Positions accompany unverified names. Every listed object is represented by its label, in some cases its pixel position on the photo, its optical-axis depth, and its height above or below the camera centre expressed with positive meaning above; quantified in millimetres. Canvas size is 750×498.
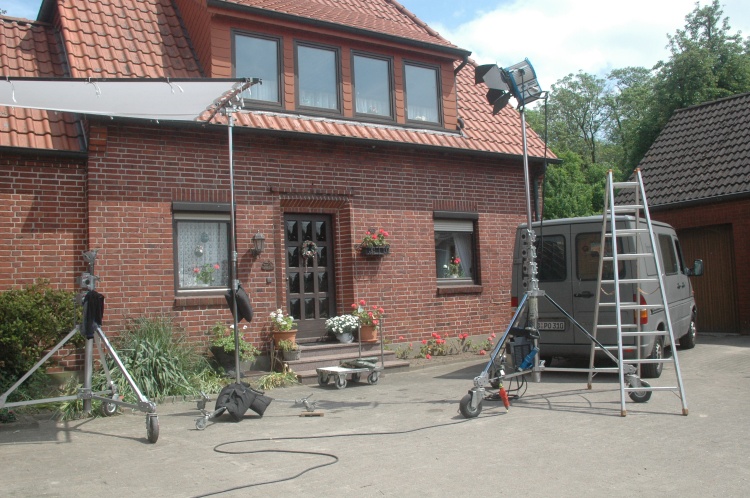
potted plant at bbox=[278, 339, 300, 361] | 10344 -720
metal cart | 9559 -999
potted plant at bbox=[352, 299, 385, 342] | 11242 -356
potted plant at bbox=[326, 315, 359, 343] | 11125 -423
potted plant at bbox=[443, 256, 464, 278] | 13070 +535
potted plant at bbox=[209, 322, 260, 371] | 9852 -630
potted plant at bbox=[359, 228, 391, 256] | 11664 +945
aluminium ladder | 6949 -9
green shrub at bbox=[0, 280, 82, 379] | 7855 -143
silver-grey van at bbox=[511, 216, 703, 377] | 9164 +74
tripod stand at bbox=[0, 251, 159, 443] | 6516 -519
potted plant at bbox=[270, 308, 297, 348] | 10453 -377
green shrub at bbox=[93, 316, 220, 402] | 8609 -752
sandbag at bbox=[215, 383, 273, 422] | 7328 -1047
